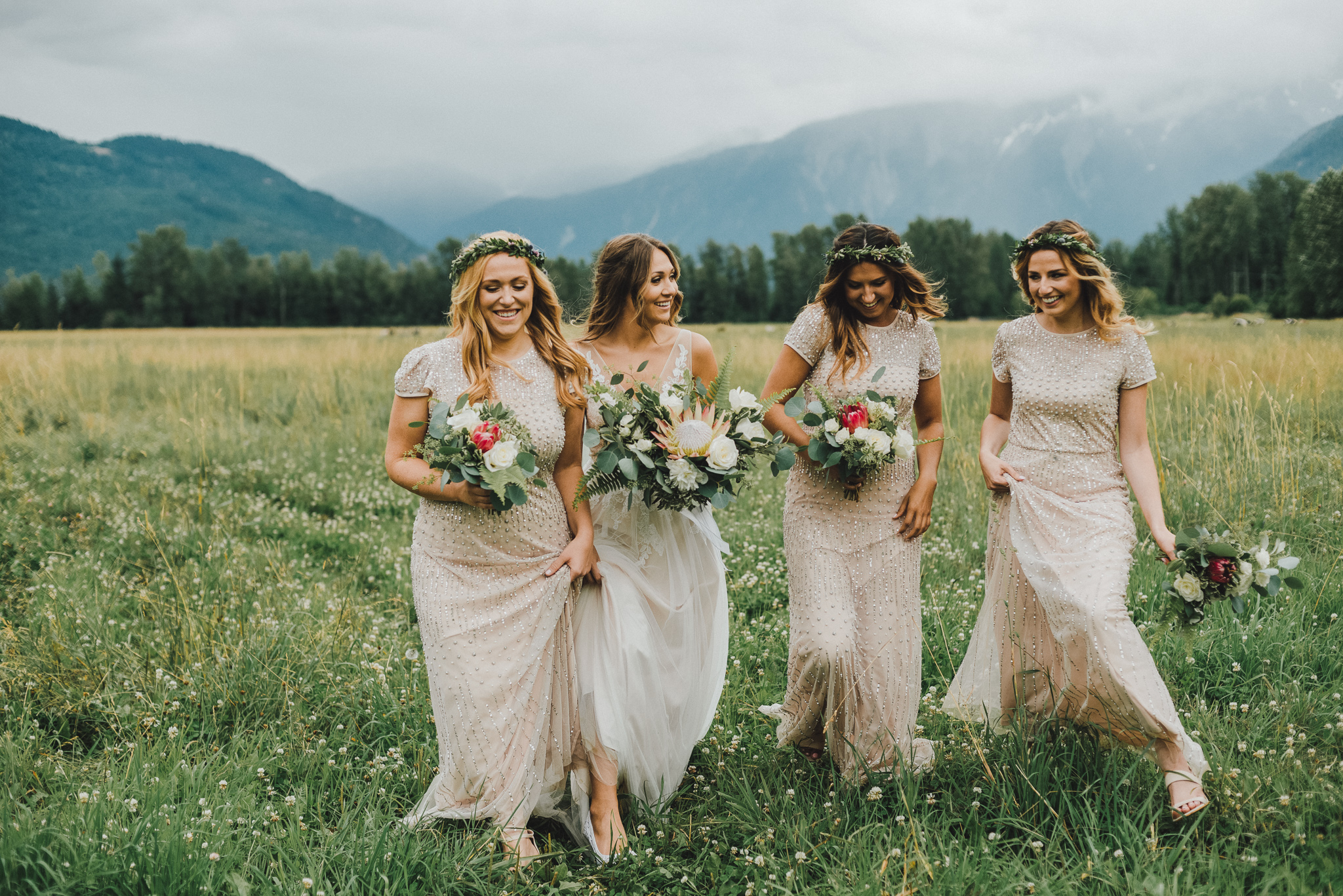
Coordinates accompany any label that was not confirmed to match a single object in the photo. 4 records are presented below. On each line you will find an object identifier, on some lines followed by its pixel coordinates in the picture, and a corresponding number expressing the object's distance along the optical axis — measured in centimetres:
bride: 358
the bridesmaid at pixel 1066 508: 326
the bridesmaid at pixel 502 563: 339
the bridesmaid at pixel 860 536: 369
